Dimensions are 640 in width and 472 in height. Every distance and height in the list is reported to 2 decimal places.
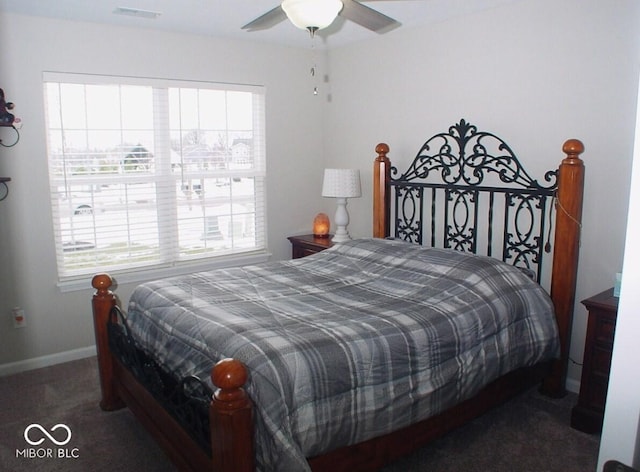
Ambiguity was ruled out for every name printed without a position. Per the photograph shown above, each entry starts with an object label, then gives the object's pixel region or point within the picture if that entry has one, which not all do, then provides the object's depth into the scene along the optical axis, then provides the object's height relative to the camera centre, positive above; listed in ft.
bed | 6.50 -2.46
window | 11.84 -0.38
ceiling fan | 7.01 +2.00
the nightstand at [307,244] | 13.96 -2.27
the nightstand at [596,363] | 8.60 -3.24
